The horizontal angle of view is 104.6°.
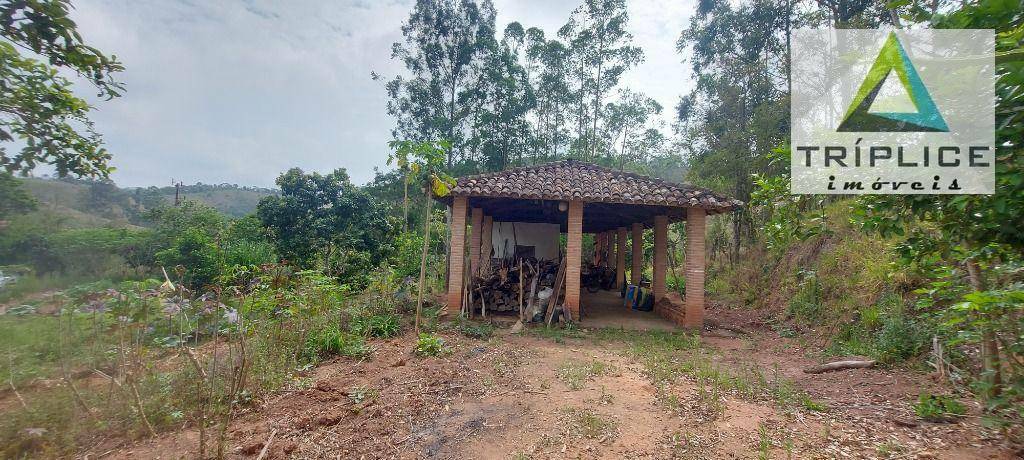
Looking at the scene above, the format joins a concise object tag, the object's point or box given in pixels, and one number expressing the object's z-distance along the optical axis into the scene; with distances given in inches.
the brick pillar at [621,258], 594.5
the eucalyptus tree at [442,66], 848.9
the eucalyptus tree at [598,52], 773.3
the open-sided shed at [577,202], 331.3
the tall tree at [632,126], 869.8
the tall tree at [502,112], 850.8
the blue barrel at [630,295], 439.2
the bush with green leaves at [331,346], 226.4
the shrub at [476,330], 291.5
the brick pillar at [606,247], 673.0
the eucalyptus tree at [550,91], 853.8
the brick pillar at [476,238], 400.8
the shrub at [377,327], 265.1
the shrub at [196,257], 502.9
